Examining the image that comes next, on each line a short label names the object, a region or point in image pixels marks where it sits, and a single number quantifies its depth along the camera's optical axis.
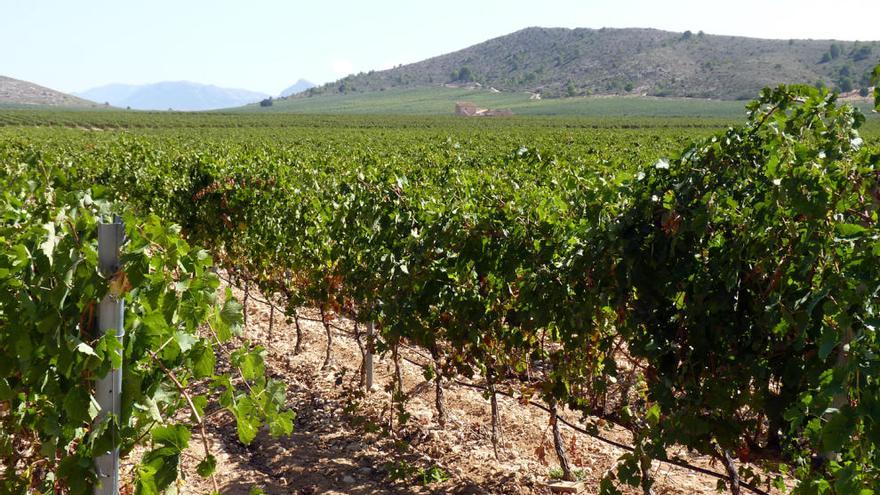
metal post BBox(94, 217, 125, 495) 2.08
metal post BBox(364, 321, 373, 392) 6.75
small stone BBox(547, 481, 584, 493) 4.84
